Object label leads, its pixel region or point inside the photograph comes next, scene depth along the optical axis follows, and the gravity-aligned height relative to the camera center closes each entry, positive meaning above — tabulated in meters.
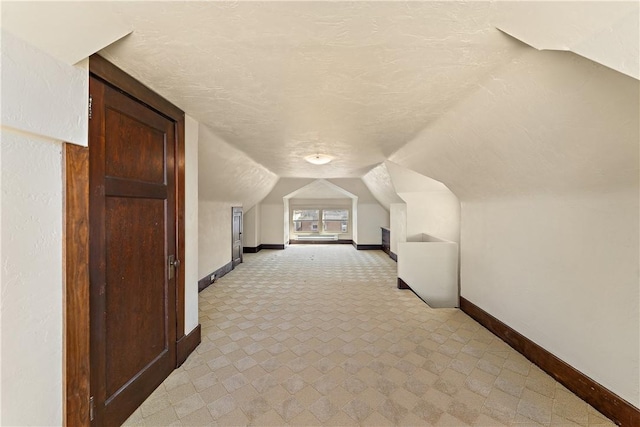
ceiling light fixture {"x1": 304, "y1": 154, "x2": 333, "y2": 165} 3.50 +0.78
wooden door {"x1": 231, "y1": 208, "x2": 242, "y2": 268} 5.70 -0.58
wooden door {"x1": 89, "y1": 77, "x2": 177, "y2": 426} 1.37 -0.25
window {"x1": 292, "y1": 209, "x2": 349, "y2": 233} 10.08 -0.31
